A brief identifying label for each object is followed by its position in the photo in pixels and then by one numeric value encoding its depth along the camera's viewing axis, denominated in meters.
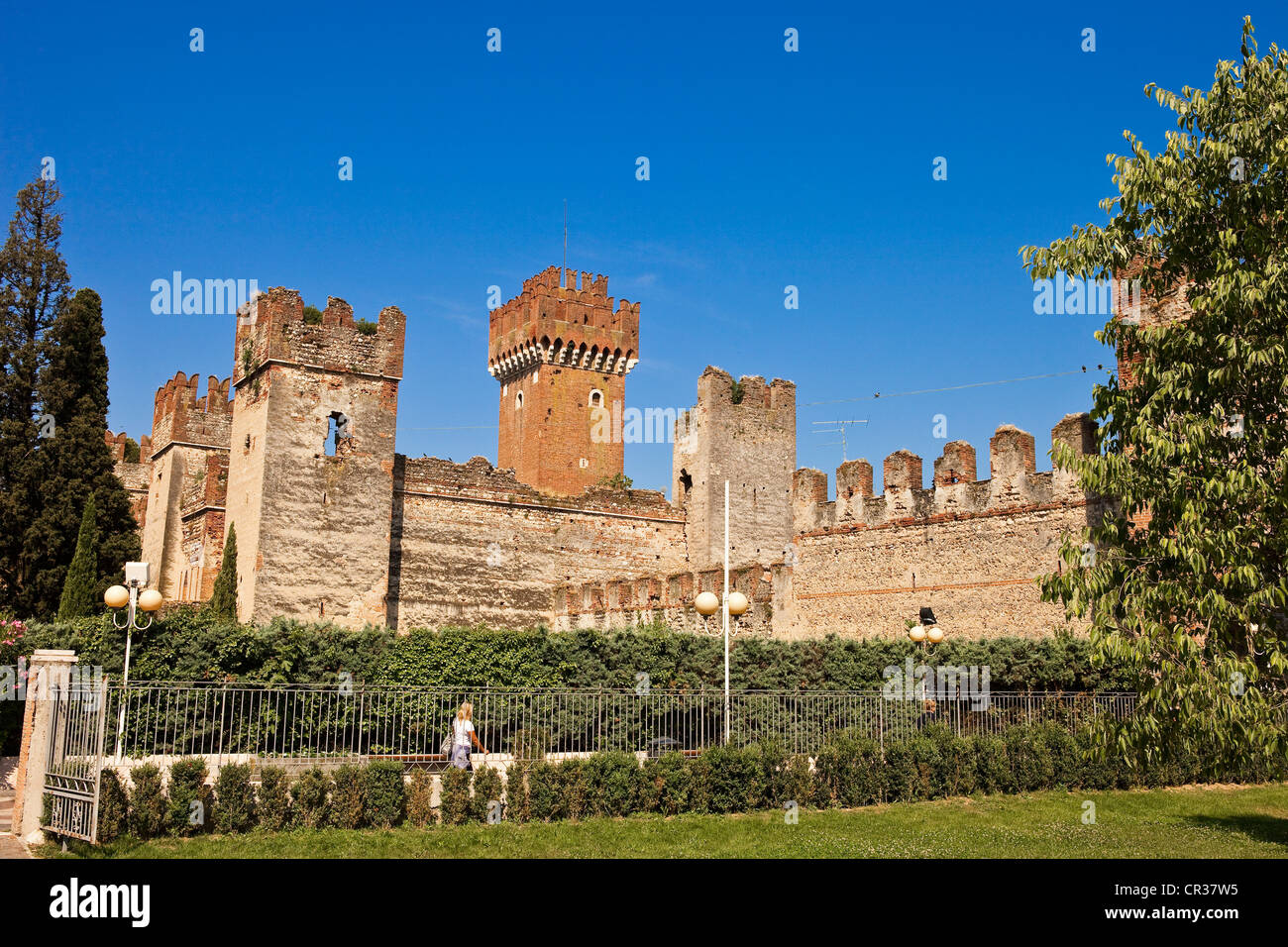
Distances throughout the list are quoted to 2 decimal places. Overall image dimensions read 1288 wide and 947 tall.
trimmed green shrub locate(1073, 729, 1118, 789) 17.91
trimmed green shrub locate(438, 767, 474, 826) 14.41
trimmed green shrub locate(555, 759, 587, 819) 14.90
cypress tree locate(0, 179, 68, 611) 30.91
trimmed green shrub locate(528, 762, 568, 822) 14.77
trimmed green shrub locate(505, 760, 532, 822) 14.75
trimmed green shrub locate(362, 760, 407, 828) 14.09
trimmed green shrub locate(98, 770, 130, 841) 12.54
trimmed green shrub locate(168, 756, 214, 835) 13.09
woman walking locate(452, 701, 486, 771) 15.71
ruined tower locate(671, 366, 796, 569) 37.50
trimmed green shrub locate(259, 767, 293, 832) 13.53
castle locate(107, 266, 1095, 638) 26.58
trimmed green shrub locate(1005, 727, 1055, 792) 17.58
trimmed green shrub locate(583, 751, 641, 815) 15.14
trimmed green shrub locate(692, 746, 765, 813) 15.59
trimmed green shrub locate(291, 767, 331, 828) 13.77
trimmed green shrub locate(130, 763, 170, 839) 12.81
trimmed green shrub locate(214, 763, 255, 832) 13.35
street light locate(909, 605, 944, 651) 20.77
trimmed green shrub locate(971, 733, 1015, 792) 17.30
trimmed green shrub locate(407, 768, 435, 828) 14.30
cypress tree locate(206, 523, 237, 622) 28.16
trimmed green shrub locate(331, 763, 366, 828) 13.91
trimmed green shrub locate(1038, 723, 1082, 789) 17.84
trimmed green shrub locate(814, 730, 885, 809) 16.31
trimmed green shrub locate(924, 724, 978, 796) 17.06
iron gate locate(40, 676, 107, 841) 12.04
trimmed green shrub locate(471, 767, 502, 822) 14.61
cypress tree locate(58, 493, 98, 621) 28.88
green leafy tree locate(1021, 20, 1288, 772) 11.66
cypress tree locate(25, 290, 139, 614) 30.83
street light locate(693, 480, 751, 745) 18.22
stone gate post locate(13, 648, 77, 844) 13.05
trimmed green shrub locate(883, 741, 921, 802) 16.69
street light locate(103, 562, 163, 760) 15.86
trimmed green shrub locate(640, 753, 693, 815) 15.44
